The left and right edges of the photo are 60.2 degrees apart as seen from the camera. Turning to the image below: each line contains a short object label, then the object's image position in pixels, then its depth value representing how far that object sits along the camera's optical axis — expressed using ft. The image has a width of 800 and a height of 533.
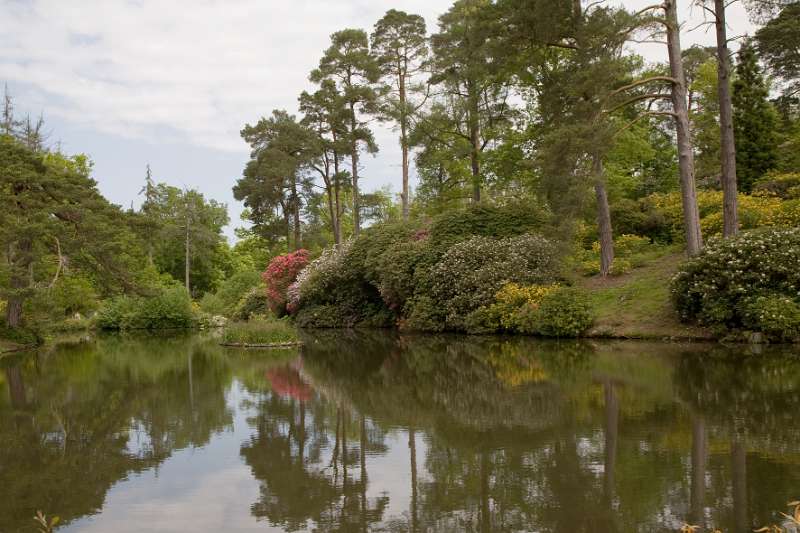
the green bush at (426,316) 85.71
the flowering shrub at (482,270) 76.48
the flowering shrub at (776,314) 50.98
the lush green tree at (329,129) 130.11
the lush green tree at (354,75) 124.98
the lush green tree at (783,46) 87.92
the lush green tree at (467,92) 94.38
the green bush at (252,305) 136.87
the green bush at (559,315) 66.22
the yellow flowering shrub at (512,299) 72.33
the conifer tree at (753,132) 87.10
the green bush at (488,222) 86.53
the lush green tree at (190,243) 187.21
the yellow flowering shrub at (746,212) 67.05
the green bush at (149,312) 127.65
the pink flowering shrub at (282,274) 125.39
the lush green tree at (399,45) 114.21
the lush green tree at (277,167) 145.07
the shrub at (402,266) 89.42
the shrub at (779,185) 78.59
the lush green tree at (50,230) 75.00
